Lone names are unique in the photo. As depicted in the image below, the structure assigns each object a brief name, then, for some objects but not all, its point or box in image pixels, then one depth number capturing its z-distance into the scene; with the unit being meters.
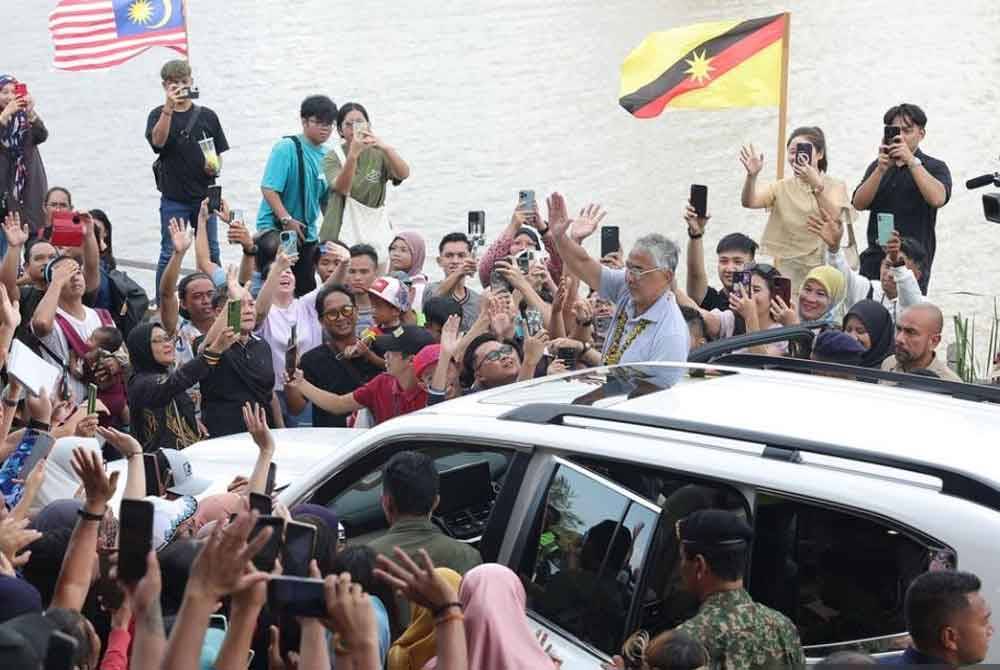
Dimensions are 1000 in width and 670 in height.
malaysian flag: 23.88
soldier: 7.33
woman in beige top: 18.33
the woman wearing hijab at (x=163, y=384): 14.45
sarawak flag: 20.36
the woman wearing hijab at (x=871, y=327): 14.03
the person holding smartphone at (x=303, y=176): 20.37
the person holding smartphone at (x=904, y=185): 17.87
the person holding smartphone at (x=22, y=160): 22.00
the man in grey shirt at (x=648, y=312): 12.78
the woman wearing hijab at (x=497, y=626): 7.44
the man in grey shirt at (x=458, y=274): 17.24
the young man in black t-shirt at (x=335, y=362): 15.47
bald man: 13.45
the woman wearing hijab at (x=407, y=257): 18.45
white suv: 7.56
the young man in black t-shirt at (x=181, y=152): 20.98
